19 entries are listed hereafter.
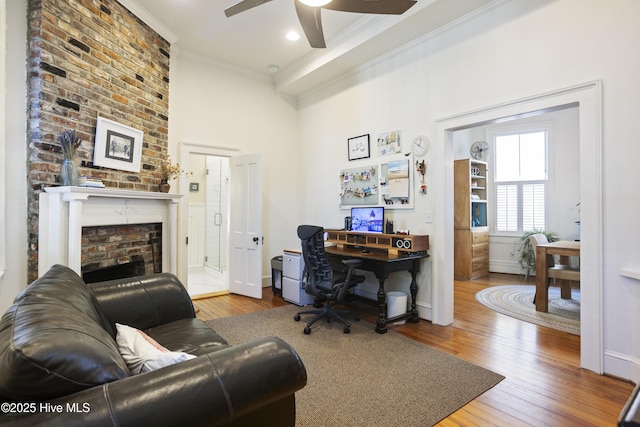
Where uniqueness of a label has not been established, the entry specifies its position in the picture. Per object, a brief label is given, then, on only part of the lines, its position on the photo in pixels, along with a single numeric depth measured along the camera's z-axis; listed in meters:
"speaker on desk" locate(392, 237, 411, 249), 3.39
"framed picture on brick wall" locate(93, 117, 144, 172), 2.97
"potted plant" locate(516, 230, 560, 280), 5.58
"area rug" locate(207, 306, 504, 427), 1.92
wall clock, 3.58
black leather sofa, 0.77
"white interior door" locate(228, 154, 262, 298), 4.56
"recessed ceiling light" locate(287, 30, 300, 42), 3.93
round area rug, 3.46
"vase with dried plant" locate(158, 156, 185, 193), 3.69
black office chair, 3.22
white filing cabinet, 4.18
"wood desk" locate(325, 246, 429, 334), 3.22
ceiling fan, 2.32
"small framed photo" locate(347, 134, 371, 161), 4.29
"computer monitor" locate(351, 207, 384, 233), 3.89
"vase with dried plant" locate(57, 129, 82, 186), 2.62
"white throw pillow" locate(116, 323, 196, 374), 1.11
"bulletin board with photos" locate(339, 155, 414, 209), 3.81
